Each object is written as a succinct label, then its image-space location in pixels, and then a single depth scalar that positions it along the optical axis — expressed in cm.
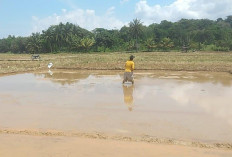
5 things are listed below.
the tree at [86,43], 5260
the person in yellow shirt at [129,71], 1267
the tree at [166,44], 5038
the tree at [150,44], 5085
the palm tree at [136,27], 5062
